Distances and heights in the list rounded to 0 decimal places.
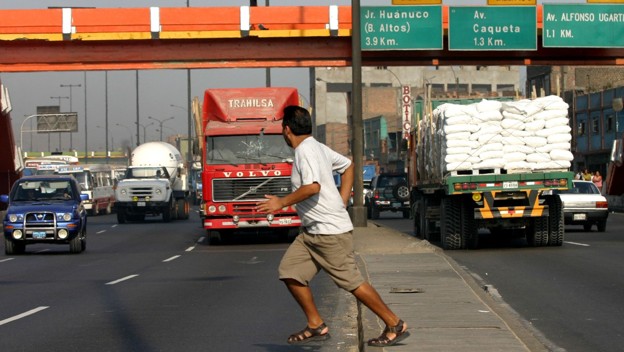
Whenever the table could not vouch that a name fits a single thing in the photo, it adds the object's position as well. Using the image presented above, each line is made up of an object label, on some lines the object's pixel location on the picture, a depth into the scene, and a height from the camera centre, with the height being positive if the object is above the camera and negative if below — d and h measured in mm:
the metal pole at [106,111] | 121350 +4941
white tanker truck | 49531 -1168
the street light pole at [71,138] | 131650 +2372
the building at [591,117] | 73312 +2450
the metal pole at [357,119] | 31375 +1021
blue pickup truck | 26406 -1218
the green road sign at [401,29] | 37656 +4046
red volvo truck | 29266 -428
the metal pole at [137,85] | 106156 +6601
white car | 32844 -1453
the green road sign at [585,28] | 37844 +4063
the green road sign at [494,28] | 37844 +4061
